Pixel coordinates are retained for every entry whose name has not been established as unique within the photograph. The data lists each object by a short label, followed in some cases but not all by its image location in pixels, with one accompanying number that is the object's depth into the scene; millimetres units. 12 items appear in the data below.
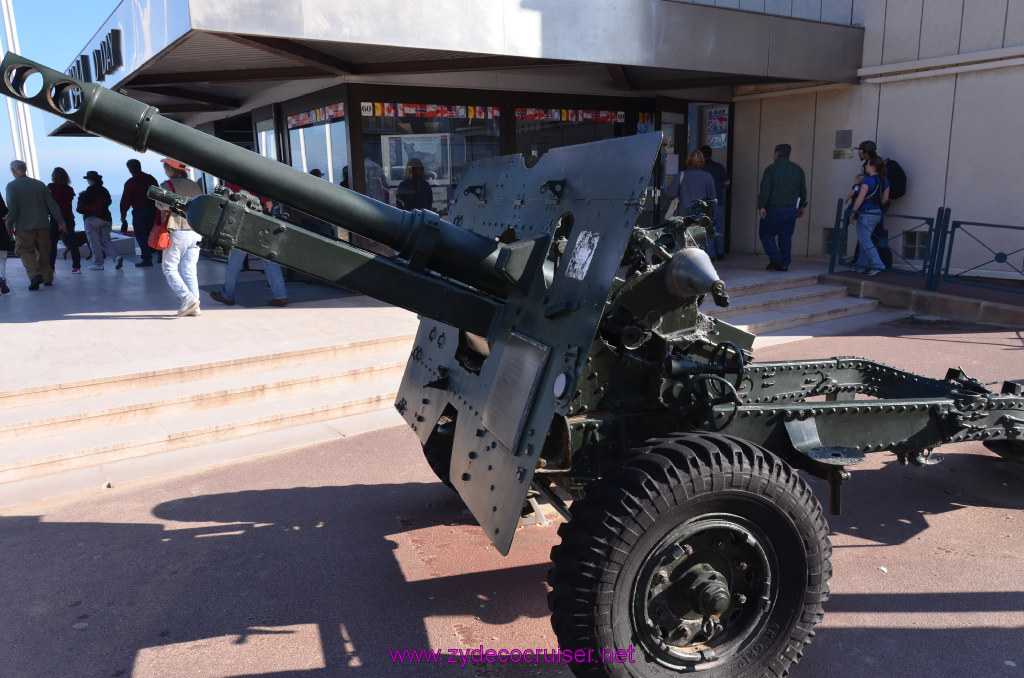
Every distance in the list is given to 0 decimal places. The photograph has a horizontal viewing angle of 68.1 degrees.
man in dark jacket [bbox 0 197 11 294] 10695
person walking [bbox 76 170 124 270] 12836
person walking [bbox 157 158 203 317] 7852
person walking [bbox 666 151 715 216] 10984
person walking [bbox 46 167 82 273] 12109
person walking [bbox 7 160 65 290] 10625
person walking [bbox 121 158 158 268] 12633
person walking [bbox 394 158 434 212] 10328
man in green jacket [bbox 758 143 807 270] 11109
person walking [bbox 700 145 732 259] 12125
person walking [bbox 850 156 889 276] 10898
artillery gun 2619
